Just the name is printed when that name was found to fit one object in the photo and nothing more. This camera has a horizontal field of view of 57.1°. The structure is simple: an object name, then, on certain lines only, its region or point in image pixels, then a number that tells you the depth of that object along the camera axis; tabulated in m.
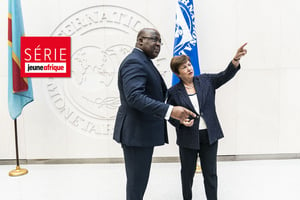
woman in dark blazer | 1.94
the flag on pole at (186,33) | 2.87
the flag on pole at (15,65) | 2.97
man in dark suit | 1.52
